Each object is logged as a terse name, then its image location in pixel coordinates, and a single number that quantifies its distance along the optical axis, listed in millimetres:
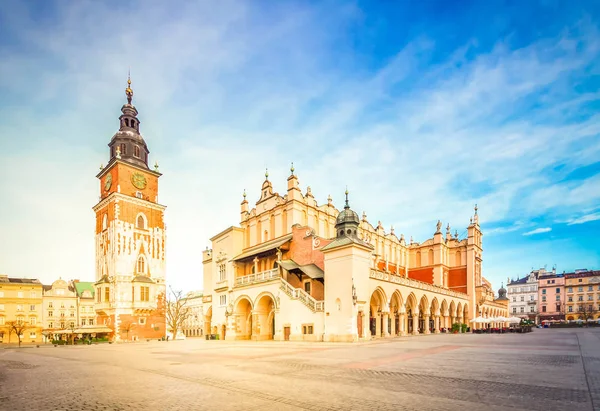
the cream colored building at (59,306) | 79875
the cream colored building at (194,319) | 105938
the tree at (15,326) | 70400
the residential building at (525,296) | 111550
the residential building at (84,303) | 84938
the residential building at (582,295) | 95125
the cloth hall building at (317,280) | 31531
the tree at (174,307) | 57031
